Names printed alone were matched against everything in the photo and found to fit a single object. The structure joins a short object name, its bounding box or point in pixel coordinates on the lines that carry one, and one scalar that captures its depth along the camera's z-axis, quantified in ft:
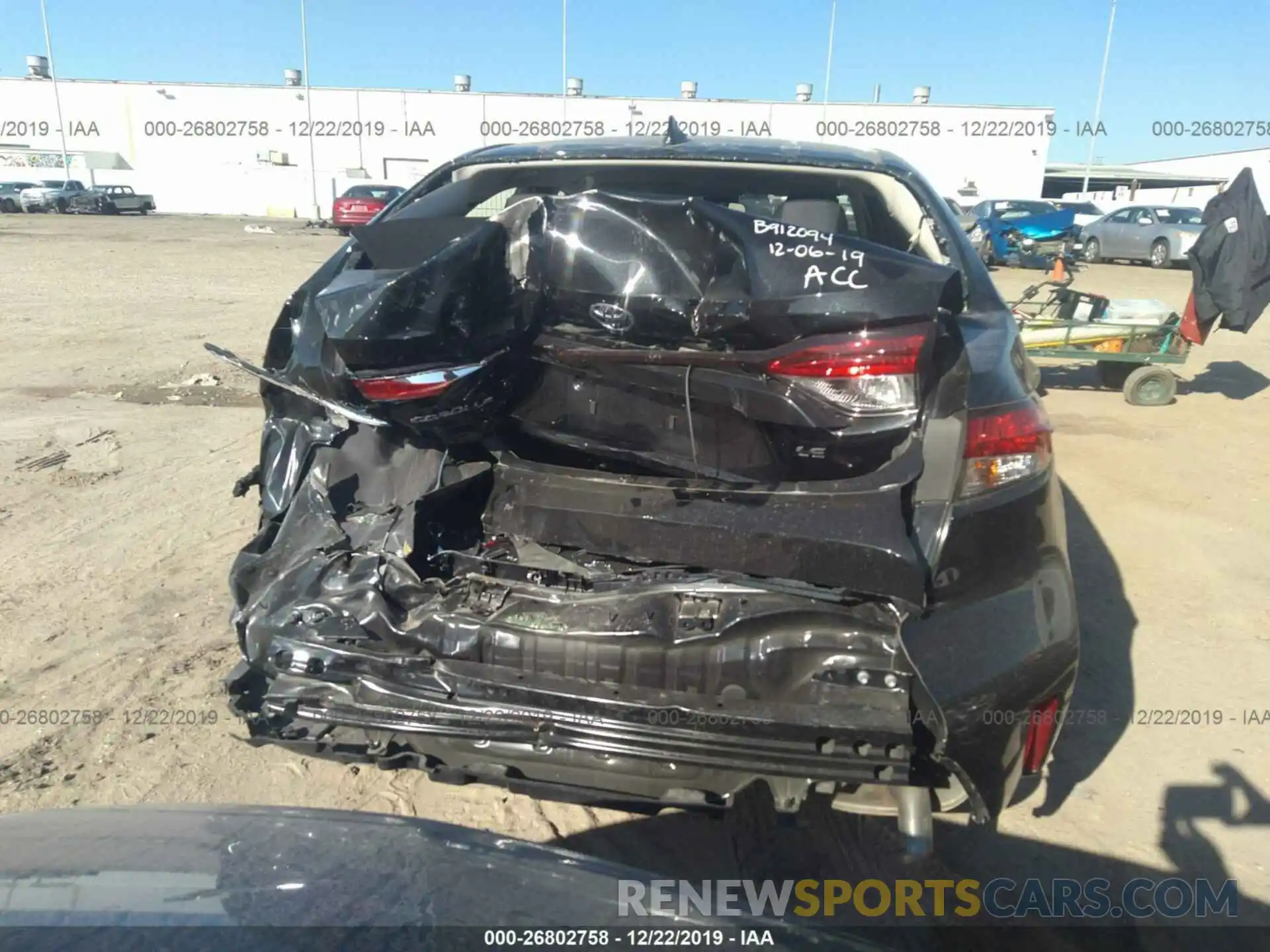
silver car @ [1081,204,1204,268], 73.15
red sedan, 85.71
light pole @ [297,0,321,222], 130.31
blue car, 72.18
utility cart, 24.86
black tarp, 24.14
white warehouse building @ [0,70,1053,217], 134.41
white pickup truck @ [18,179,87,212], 114.83
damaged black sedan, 6.39
